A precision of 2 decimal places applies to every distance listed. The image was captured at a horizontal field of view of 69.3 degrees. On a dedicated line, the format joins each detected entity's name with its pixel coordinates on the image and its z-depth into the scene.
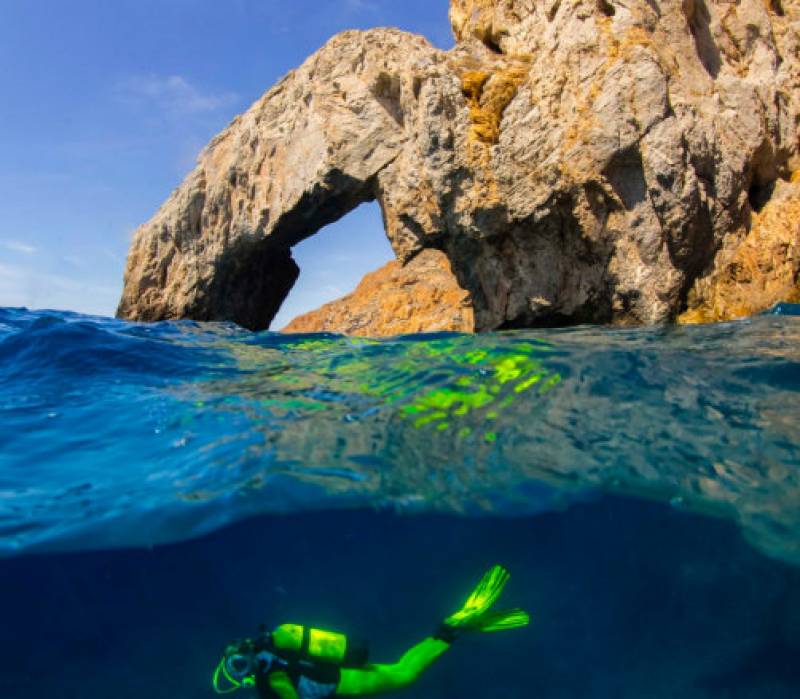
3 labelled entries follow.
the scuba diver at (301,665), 5.29
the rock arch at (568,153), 10.12
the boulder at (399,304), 23.25
